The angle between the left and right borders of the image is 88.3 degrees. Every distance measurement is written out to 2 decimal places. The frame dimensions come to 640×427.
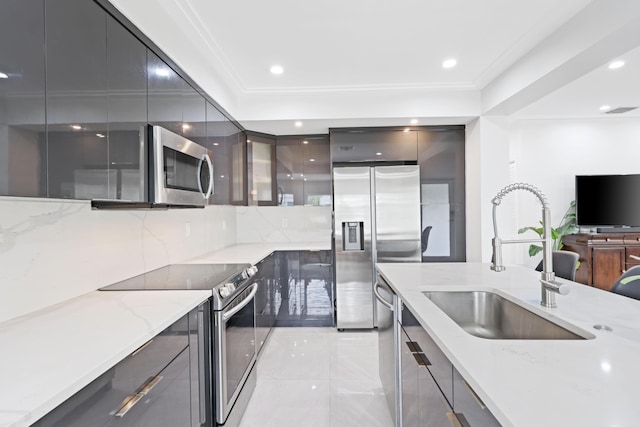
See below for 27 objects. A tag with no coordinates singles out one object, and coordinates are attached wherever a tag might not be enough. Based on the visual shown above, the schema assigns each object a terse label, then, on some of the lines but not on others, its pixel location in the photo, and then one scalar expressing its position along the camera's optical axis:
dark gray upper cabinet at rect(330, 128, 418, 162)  3.69
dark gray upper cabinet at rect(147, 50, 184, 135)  1.75
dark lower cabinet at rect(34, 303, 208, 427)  0.86
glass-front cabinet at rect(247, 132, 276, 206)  3.71
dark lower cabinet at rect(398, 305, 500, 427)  0.85
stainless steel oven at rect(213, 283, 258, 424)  1.71
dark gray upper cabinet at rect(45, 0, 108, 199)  1.08
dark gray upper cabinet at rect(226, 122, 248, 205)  3.21
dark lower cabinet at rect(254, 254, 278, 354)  2.83
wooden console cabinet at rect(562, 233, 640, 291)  4.05
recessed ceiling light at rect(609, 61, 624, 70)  2.71
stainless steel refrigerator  3.54
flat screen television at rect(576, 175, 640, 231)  4.16
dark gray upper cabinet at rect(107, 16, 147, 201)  1.40
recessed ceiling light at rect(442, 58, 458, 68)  2.75
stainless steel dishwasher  1.78
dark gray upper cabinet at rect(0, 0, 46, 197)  0.91
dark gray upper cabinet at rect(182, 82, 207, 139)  2.18
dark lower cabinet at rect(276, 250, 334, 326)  3.61
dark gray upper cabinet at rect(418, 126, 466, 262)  3.67
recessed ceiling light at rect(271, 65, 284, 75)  2.84
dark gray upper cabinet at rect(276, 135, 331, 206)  3.90
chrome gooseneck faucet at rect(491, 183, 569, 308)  1.25
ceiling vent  3.97
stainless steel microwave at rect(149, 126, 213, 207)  1.67
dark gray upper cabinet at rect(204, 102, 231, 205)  2.67
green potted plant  4.30
